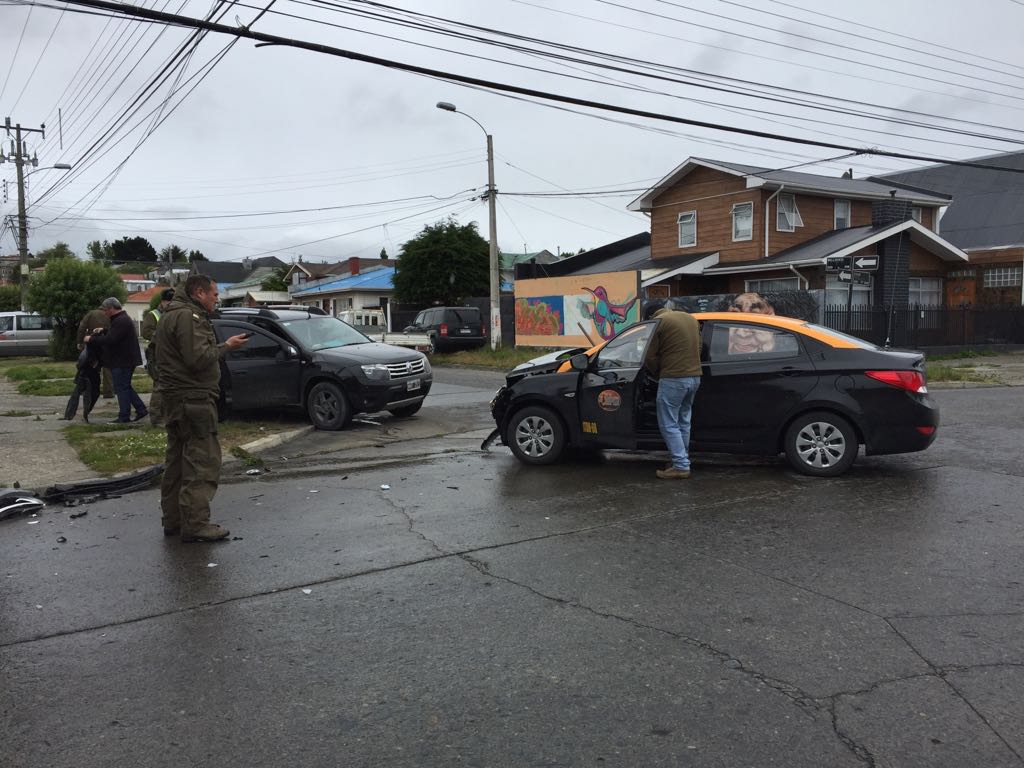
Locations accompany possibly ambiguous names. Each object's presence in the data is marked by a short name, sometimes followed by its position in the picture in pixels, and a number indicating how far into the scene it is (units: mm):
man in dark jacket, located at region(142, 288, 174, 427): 10016
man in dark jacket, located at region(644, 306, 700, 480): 7746
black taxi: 7613
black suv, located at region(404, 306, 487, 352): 29344
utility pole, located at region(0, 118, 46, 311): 38781
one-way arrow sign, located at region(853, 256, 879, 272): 19922
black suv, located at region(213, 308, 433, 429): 11641
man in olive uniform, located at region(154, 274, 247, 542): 6000
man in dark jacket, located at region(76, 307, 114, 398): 12623
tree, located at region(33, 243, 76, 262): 76312
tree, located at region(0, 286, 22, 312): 57656
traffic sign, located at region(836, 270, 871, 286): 26206
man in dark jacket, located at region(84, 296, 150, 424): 11891
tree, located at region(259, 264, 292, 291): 71938
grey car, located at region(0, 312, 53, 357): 29098
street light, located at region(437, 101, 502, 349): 27781
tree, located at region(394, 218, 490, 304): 40562
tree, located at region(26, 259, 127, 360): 26438
